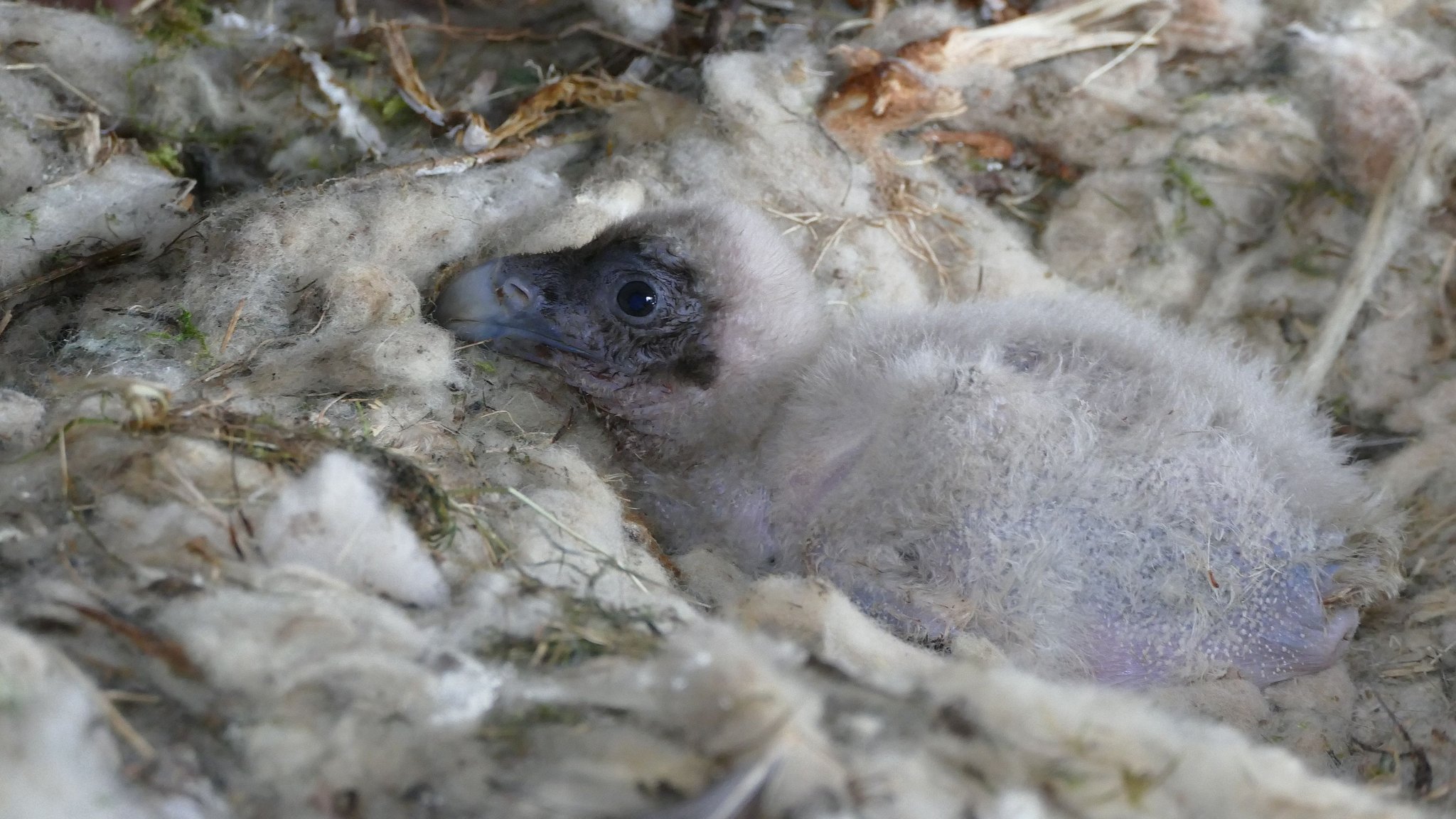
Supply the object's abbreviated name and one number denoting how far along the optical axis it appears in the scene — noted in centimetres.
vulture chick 98
